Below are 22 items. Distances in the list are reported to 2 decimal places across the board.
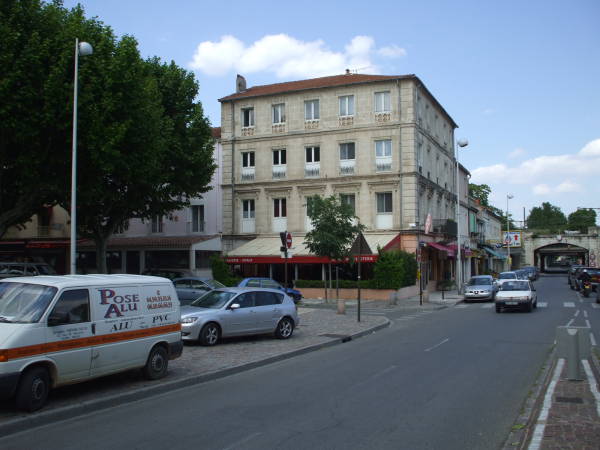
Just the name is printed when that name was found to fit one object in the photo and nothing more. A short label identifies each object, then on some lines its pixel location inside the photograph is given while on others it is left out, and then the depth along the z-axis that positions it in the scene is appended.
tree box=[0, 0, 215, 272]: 18.25
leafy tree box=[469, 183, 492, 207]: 85.69
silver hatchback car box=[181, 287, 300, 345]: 13.94
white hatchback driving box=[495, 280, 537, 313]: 24.20
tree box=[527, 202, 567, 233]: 154.01
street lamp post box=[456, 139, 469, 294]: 38.53
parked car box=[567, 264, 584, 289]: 46.88
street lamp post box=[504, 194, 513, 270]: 63.81
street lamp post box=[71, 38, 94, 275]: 16.84
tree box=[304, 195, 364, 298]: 28.72
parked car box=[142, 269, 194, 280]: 31.09
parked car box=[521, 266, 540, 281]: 57.67
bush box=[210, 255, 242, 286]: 35.56
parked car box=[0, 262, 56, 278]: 24.77
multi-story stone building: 35.47
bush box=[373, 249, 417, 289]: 32.06
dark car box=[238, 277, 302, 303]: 26.48
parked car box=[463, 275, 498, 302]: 32.09
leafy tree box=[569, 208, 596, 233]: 128.25
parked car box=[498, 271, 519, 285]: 38.00
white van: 7.54
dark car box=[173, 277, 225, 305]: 22.53
